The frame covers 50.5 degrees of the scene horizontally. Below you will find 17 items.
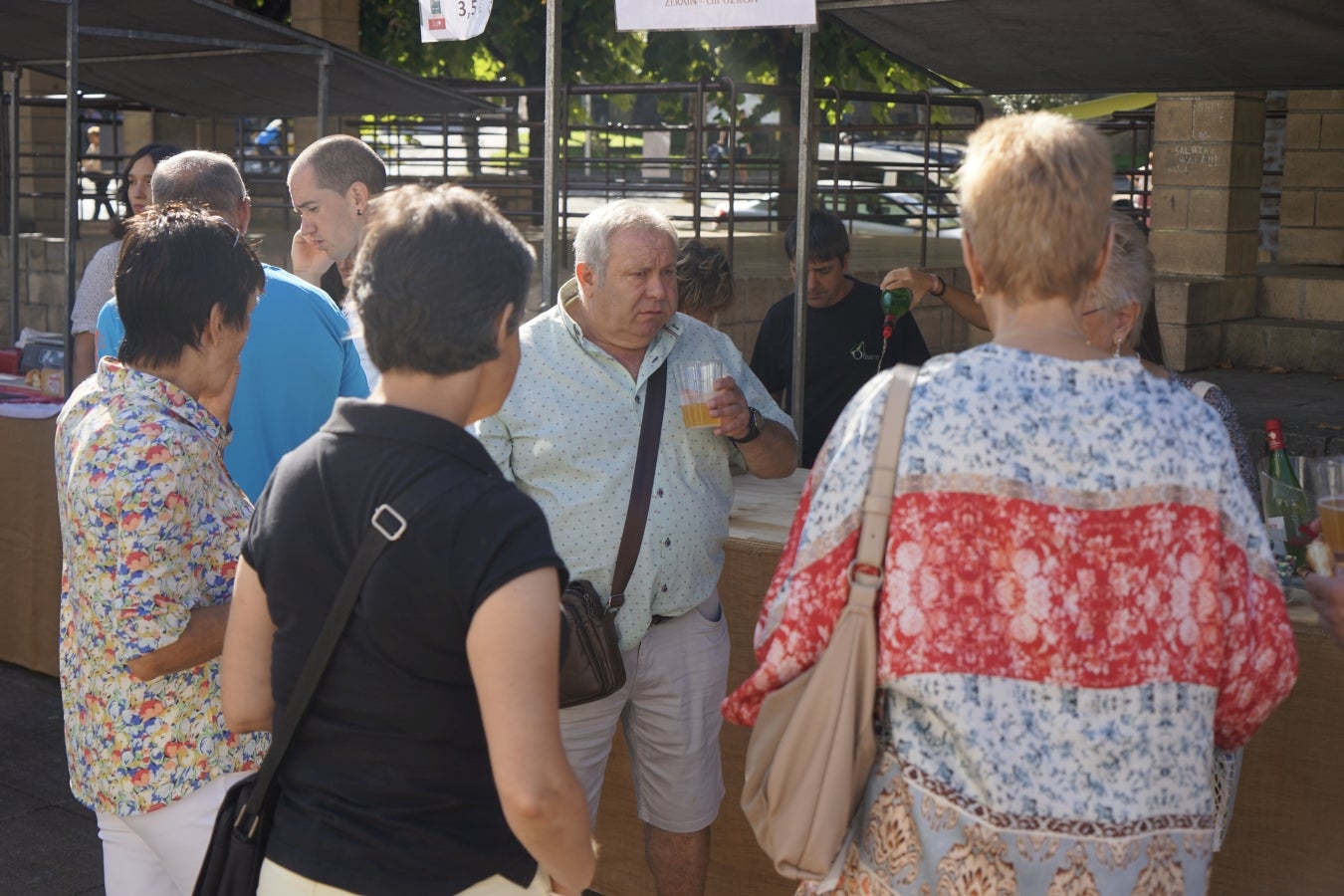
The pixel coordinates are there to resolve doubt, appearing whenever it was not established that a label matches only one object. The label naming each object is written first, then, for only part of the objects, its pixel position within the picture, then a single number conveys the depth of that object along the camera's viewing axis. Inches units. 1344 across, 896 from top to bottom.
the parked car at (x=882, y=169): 388.5
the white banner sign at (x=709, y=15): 142.9
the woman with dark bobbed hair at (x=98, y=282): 199.5
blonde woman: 69.2
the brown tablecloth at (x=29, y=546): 212.2
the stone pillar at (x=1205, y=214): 384.5
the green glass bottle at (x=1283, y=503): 110.9
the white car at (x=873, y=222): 634.8
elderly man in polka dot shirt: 118.3
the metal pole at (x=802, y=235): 156.9
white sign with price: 173.3
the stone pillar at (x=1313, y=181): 444.1
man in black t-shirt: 211.0
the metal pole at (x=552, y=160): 164.4
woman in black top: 65.1
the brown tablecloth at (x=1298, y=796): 111.9
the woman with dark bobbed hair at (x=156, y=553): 87.7
